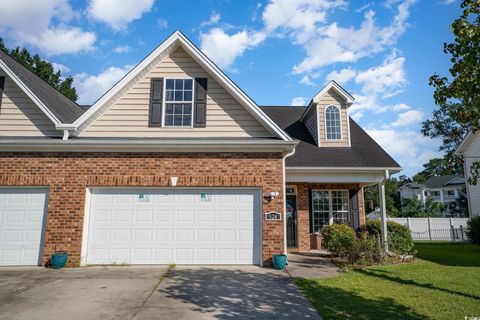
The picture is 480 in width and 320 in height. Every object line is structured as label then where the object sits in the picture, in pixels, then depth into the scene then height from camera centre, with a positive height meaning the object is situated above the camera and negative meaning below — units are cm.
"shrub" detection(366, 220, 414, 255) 1121 -76
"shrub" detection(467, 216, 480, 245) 1481 -57
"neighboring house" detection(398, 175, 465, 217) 5284 +531
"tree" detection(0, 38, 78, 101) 3291 +1552
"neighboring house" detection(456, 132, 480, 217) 1802 +350
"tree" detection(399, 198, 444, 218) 2897 +81
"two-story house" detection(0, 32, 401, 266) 948 +137
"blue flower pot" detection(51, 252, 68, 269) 895 -126
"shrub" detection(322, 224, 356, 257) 1035 -71
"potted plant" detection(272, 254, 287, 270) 903 -126
